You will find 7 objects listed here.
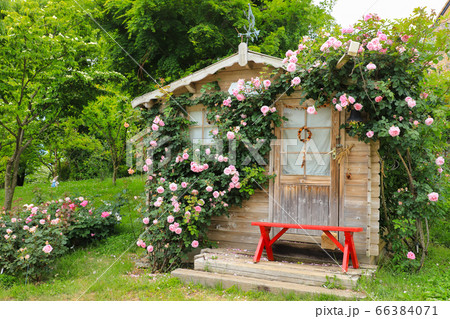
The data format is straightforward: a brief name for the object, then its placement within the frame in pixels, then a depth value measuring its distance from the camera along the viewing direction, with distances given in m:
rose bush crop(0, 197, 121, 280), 4.81
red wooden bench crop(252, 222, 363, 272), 4.36
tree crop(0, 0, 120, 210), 6.82
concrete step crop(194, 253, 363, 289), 4.17
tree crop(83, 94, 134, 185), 12.58
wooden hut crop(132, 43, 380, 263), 5.01
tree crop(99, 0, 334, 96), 9.44
